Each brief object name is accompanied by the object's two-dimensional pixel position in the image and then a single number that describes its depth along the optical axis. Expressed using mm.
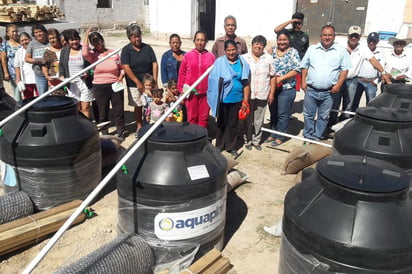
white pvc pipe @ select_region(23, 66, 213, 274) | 2201
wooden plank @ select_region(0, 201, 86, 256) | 3764
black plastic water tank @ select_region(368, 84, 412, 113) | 5527
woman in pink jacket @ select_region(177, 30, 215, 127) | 6137
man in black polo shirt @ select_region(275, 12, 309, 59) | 7395
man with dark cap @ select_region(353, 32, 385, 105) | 7160
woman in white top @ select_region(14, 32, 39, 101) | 7246
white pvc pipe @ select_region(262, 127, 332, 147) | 5477
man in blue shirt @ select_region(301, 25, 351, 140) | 6176
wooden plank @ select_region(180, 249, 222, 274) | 3280
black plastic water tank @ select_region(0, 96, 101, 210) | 4164
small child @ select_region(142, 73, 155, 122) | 6223
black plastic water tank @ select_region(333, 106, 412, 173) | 3707
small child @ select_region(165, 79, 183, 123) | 6062
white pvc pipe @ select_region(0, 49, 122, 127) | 3704
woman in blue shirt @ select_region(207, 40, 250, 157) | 5742
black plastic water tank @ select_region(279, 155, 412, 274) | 2342
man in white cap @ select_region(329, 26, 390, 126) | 6957
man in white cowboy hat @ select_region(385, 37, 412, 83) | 7328
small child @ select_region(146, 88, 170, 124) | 6059
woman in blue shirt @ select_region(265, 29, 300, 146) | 6414
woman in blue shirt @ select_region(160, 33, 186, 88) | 6832
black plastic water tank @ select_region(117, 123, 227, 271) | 3168
